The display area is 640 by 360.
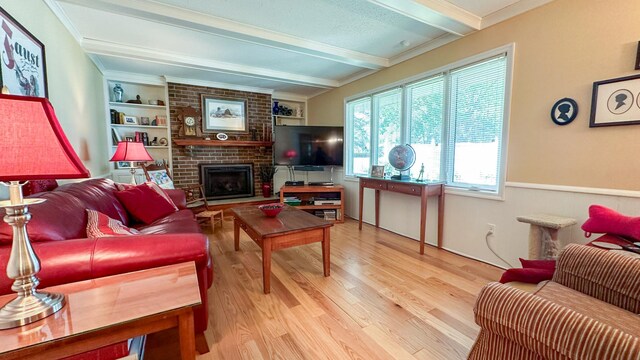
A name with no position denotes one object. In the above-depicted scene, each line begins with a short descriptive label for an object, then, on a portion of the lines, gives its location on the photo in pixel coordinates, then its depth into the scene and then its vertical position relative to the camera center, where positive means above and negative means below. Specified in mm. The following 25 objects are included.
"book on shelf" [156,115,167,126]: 4352 +677
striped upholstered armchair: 645 -478
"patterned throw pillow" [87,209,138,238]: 1351 -361
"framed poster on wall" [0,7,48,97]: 1483 +639
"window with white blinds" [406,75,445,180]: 2980 +462
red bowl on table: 2424 -456
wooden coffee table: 2008 -566
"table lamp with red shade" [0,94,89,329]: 718 -25
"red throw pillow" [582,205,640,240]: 1478 -364
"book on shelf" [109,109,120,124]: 4004 +667
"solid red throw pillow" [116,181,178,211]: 2543 -274
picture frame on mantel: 4542 +825
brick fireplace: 4374 +227
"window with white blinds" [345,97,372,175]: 4051 +408
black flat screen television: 4410 +273
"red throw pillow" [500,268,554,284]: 1332 -582
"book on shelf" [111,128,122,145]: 4016 +376
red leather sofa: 1005 -382
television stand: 4094 -646
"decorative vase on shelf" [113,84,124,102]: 4016 +1035
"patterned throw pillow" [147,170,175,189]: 3680 -249
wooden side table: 760 -506
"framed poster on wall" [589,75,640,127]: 1711 +411
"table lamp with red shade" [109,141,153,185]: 2846 +84
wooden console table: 2734 -317
